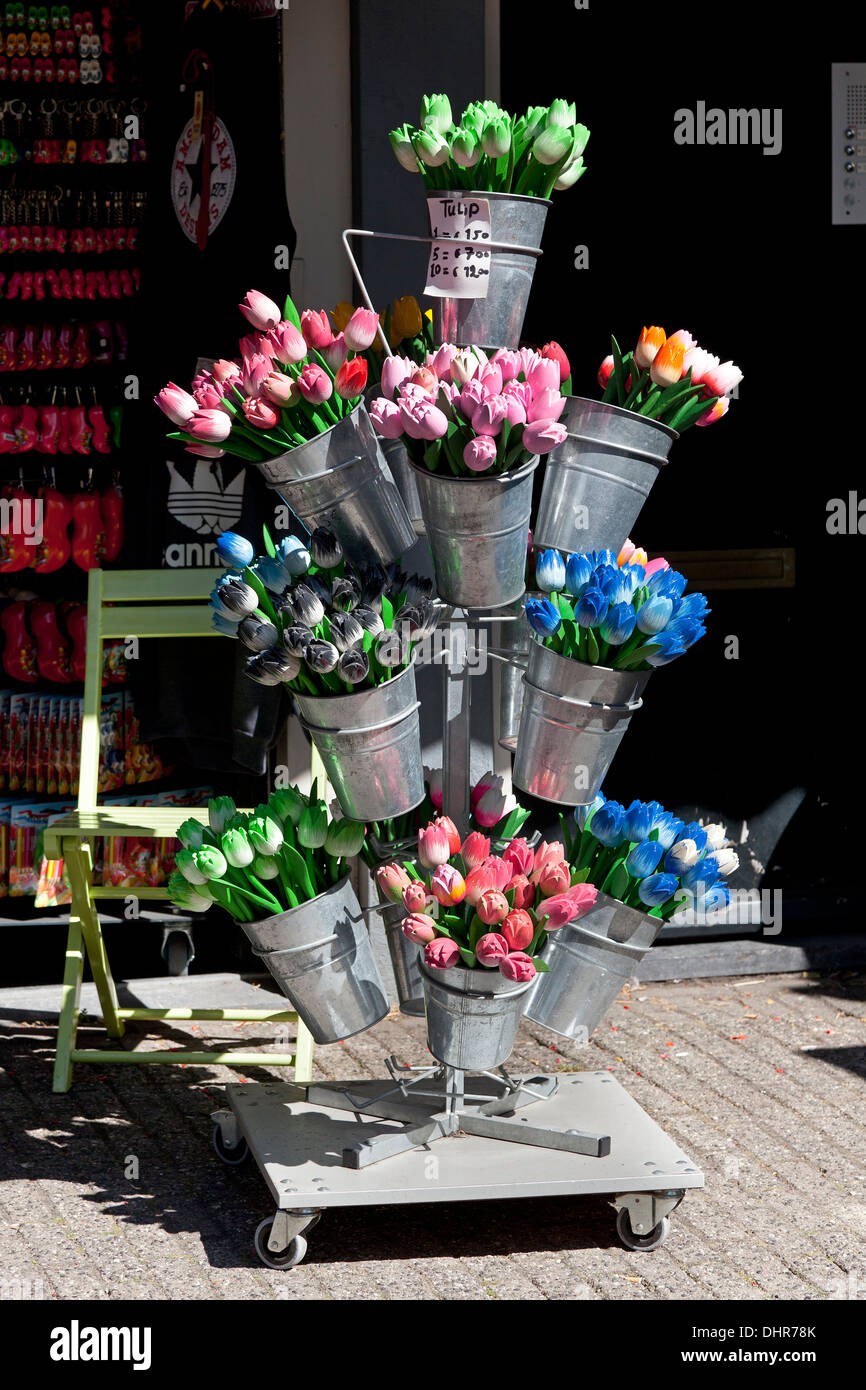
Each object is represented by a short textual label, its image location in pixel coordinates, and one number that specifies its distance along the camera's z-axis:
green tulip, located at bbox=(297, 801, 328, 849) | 3.36
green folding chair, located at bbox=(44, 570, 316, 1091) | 4.17
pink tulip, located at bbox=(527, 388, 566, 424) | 3.06
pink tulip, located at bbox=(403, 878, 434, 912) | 3.22
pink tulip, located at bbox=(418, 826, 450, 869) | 3.22
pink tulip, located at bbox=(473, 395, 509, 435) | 3.01
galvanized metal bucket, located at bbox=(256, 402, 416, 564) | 3.18
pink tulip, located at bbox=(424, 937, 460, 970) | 3.16
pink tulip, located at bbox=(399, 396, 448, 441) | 3.02
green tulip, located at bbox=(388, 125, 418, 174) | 3.19
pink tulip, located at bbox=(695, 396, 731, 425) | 3.36
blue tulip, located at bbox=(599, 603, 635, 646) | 3.12
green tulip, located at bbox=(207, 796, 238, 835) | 3.44
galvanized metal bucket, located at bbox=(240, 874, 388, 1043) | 3.32
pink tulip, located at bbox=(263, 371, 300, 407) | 3.08
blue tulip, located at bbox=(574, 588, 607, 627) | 3.12
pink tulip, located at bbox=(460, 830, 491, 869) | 3.22
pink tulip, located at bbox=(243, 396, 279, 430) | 3.08
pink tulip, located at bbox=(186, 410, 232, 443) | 3.13
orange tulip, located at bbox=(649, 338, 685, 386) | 3.24
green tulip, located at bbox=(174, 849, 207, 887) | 3.27
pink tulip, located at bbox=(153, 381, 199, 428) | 3.14
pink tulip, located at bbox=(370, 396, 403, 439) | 3.09
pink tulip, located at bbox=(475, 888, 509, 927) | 3.14
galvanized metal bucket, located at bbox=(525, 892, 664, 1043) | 3.41
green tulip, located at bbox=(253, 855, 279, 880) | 3.29
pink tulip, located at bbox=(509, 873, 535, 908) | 3.20
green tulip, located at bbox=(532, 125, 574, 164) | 3.14
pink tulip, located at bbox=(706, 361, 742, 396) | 3.30
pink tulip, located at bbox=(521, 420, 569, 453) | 3.05
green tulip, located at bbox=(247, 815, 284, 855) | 3.28
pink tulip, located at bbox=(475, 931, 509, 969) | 3.13
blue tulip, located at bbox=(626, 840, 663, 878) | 3.36
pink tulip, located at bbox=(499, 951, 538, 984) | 3.12
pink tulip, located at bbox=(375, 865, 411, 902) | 3.26
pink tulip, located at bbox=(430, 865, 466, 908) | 3.18
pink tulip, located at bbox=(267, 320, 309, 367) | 3.11
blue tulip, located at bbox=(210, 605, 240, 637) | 3.31
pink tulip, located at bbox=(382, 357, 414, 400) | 3.18
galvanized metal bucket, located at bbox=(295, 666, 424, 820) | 3.17
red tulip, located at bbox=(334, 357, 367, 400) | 3.14
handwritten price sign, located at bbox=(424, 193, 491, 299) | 3.14
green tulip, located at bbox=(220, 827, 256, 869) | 3.27
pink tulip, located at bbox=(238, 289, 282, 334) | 3.25
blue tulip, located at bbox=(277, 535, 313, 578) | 3.32
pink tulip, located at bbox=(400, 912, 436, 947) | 3.18
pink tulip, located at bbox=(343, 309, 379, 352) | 3.12
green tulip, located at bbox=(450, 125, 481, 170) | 3.10
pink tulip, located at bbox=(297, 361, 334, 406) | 3.09
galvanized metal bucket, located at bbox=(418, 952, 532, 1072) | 3.24
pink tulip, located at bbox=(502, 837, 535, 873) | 3.23
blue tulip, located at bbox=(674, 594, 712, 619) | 3.19
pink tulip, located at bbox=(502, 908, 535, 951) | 3.13
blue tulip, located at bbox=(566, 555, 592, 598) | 3.18
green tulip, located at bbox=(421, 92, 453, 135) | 3.16
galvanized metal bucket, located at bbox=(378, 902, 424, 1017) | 3.56
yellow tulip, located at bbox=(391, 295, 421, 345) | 3.44
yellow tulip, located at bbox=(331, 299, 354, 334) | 3.41
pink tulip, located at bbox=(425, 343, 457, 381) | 3.13
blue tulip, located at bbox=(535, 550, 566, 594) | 3.26
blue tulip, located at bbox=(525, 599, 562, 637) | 3.21
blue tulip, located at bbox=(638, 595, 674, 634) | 3.12
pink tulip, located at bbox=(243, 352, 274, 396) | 3.11
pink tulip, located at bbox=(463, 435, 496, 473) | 3.00
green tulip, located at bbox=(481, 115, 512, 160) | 3.09
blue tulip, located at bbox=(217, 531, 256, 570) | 3.30
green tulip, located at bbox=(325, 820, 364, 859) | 3.36
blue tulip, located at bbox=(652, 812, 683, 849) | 3.40
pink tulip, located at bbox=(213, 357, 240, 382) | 3.22
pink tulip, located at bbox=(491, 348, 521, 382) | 3.13
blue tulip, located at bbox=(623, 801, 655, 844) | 3.40
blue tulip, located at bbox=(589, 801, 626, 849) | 3.42
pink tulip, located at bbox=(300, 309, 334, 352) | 3.20
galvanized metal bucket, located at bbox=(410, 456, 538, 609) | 3.11
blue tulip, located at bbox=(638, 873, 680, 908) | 3.35
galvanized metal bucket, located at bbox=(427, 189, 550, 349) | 3.19
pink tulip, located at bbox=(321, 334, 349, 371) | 3.19
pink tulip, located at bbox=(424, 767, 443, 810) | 3.58
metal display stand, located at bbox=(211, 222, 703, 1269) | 3.26
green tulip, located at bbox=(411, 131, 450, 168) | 3.12
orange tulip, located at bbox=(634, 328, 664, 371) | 3.27
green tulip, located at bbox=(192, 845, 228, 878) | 3.24
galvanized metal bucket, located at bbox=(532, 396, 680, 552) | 3.27
